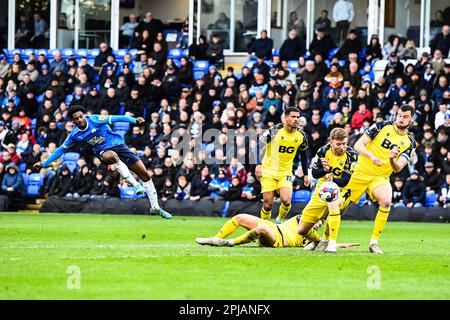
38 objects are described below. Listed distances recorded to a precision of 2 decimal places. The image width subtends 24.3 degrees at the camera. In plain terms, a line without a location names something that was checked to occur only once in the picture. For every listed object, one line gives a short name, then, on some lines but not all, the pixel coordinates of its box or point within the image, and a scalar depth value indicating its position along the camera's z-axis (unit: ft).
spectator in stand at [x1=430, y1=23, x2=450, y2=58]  98.89
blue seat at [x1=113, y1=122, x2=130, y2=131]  104.87
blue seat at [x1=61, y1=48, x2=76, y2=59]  118.61
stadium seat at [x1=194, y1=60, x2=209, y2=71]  109.50
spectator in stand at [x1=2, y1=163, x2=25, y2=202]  96.99
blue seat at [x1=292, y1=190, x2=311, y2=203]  87.61
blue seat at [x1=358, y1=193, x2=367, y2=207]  86.53
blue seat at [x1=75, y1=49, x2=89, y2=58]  118.42
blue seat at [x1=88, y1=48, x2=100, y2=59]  117.91
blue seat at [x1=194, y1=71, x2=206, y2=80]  109.04
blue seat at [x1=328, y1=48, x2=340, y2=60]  103.71
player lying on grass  48.14
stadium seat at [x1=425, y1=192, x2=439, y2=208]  85.35
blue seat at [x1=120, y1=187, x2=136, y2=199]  95.20
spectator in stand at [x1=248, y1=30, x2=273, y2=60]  105.50
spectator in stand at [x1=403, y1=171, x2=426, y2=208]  84.74
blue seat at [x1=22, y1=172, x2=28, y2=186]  98.40
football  47.78
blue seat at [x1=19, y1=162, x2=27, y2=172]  100.73
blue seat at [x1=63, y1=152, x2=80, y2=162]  103.45
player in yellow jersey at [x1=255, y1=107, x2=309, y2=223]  63.62
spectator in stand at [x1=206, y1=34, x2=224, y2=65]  110.52
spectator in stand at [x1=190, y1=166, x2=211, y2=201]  91.09
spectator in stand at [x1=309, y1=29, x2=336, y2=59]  102.89
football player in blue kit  62.75
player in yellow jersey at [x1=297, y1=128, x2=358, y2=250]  48.57
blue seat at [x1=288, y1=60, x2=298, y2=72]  103.91
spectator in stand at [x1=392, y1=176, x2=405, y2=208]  85.40
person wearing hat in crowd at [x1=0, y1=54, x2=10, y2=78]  115.69
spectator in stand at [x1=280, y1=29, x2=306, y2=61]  105.29
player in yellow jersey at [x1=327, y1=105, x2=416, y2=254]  50.21
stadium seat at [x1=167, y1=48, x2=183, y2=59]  113.35
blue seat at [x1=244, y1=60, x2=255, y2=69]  105.66
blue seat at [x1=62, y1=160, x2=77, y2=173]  101.12
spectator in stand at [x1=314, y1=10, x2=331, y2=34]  111.26
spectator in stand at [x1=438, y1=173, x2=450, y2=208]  84.12
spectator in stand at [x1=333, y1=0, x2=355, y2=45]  110.83
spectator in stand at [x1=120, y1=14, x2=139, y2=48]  121.29
